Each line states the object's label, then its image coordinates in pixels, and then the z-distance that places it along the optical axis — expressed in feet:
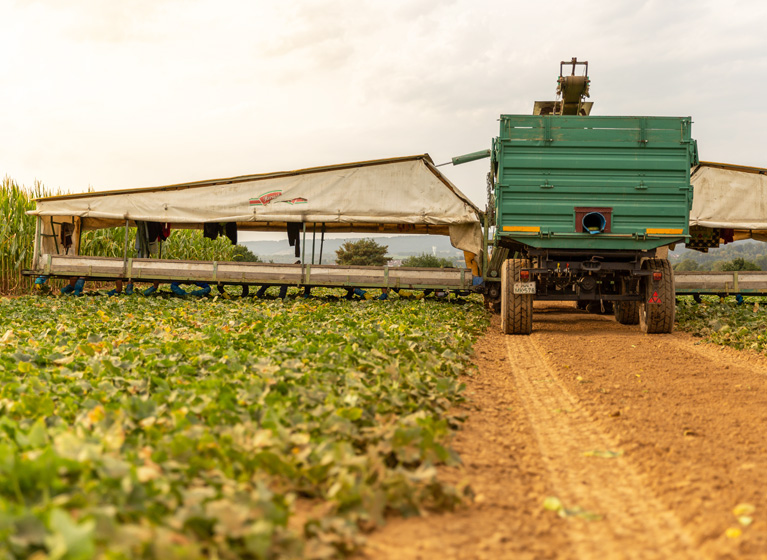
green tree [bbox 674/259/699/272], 180.45
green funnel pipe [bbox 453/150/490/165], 48.99
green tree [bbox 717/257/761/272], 137.69
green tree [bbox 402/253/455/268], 171.14
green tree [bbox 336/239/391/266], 197.98
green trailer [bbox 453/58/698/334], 36.58
